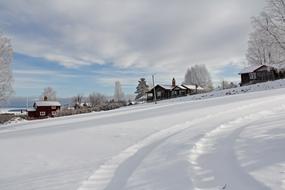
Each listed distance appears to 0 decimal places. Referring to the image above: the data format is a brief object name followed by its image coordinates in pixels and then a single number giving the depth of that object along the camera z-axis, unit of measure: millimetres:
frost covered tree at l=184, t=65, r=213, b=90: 66083
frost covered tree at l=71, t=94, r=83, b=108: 59012
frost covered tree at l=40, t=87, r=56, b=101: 65961
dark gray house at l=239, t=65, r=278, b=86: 35312
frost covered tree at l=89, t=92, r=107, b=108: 67505
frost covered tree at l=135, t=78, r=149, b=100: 61305
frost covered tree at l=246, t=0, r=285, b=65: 24575
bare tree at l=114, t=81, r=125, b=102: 78445
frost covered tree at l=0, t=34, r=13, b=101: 19287
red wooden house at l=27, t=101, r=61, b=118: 42748
